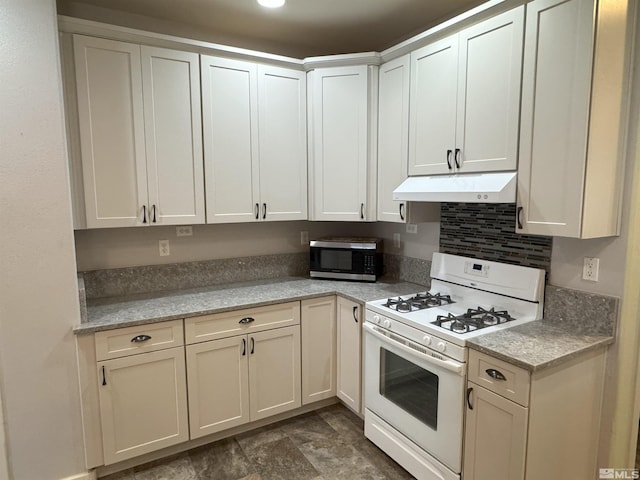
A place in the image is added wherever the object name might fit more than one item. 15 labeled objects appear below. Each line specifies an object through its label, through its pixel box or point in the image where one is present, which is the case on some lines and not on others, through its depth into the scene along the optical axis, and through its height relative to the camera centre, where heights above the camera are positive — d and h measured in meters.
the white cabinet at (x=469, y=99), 1.87 +0.55
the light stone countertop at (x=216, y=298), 2.12 -0.60
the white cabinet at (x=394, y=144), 2.49 +0.39
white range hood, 1.85 +0.08
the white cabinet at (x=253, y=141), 2.50 +0.42
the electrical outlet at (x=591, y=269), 1.85 -0.31
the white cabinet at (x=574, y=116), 1.59 +0.37
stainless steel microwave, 2.88 -0.41
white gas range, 1.85 -0.75
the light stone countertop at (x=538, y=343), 1.56 -0.61
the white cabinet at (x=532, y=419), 1.58 -0.93
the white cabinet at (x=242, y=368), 2.29 -1.02
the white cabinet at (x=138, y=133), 2.15 +0.41
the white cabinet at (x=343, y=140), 2.69 +0.44
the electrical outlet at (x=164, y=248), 2.70 -0.31
